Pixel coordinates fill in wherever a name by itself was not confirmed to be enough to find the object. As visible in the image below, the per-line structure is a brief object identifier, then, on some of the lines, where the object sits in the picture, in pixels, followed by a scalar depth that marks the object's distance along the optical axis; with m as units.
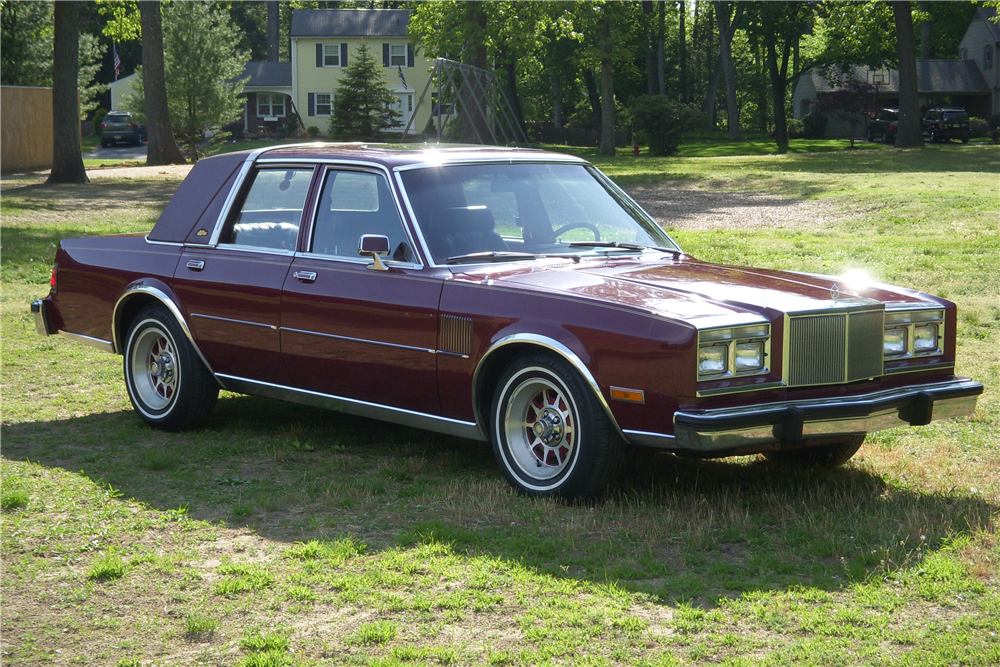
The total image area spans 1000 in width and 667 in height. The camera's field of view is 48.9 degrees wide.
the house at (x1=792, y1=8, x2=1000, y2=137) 64.62
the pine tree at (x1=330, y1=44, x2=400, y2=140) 49.50
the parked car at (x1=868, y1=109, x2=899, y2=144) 54.31
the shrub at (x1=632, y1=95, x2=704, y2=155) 44.22
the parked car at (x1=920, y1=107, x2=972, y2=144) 50.94
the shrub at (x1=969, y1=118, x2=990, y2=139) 55.04
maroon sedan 4.93
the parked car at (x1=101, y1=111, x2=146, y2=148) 56.22
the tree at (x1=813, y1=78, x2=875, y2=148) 55.69
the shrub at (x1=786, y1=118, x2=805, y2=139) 65.94
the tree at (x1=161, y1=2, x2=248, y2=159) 47.91
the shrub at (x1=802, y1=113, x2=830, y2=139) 64.75
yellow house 63.41
